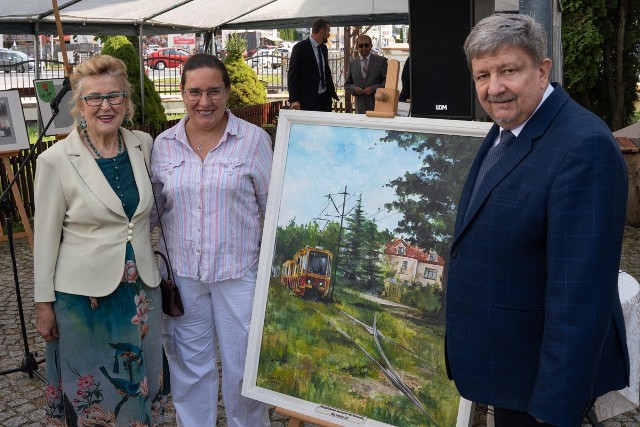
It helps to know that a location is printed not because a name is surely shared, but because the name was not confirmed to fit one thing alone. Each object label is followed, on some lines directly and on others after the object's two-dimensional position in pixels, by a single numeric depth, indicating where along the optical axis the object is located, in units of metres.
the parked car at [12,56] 27.30
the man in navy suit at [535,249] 1.52
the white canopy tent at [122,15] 8.53
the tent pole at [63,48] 3.69
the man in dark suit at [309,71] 9.16
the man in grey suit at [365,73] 10.92
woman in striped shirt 2.73
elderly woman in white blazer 2.62
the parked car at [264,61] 30.30
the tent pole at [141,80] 11.28
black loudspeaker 4.17
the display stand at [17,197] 5.67
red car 28.42
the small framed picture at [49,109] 5.93
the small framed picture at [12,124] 5.92
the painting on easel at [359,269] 2.50
